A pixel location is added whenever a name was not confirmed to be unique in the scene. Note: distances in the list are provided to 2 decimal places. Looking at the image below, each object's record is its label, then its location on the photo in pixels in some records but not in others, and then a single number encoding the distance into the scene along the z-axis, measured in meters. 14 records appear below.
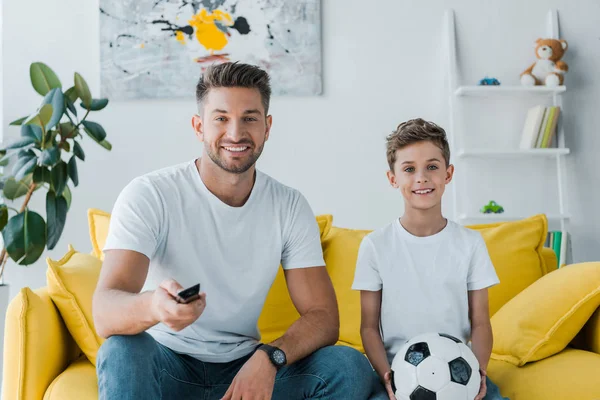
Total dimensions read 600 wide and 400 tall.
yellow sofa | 1.64
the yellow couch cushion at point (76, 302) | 1.80
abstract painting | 3.21
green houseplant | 2.68
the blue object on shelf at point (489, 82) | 3.25
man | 1.54
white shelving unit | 3.21
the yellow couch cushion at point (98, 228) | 2.22
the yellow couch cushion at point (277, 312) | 2.14
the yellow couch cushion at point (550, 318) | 1.82
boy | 1.72
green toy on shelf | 3.22
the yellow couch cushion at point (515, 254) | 2.15
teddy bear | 3.23
